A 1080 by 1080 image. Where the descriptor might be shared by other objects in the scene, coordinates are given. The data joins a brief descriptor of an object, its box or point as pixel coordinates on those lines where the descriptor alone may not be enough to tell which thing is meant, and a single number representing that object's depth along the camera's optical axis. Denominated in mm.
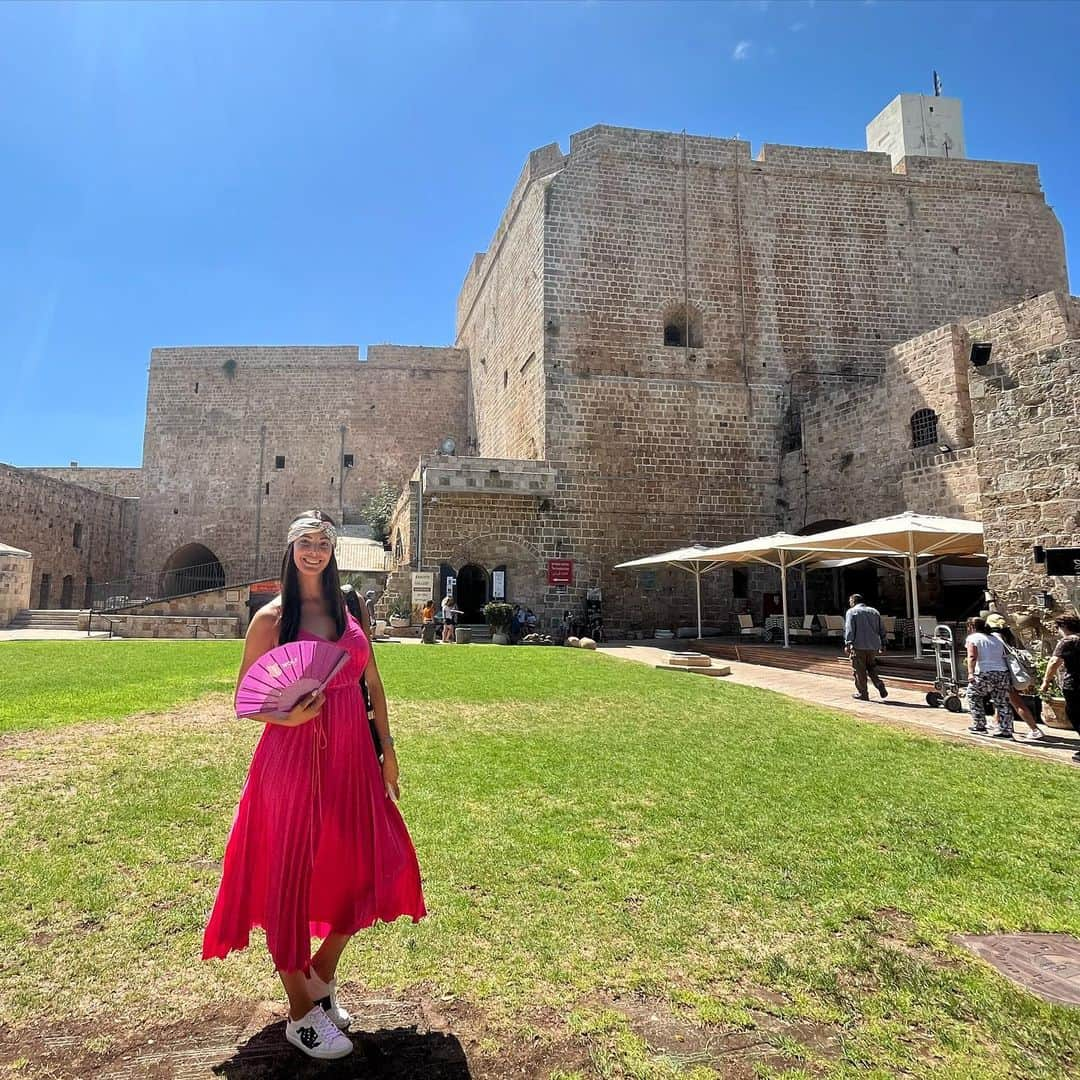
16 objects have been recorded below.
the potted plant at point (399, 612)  16344
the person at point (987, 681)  6371
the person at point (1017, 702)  6172
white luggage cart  7793
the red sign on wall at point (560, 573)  16797
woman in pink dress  1929
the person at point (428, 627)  14945
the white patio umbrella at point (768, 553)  12008
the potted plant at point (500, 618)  15336
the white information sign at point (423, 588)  16219
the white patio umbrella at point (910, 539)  10002
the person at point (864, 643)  8562
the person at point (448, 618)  15312
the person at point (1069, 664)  5727
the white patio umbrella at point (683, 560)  14398
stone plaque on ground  2236
